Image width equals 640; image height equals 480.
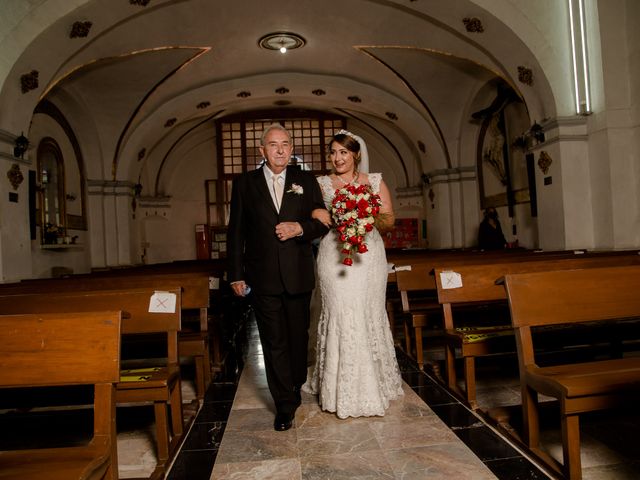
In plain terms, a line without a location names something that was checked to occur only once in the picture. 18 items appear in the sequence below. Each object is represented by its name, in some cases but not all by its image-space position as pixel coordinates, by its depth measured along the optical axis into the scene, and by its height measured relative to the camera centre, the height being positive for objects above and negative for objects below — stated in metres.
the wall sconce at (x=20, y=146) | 6.80 +1.76
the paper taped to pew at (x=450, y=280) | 3.46 -0.23
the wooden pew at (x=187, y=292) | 3.71 -0.24
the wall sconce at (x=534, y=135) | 7.50 +1.74
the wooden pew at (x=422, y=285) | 4.29 -0.34
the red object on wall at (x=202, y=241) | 16.12 +0.65
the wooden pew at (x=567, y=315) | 2.14 -0.38
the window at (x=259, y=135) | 15.54 +3.87
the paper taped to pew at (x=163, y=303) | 2.88 -0.24
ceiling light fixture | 9.44 +4.34
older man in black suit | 2.93 +0.01
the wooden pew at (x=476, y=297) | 3.21 -0.37
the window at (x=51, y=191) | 8.92 +1.53
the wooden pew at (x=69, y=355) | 1.77 -0.33
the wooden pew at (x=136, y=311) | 2.83 -0.28
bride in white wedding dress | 3.11 -0.43
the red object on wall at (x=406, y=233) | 15.72 +0.55
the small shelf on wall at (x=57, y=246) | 8.46 +0.41
